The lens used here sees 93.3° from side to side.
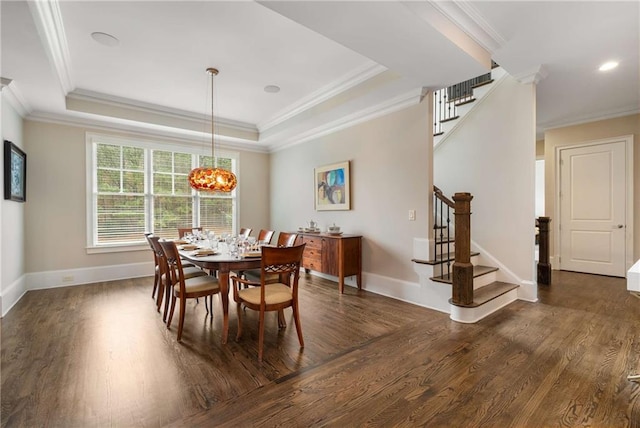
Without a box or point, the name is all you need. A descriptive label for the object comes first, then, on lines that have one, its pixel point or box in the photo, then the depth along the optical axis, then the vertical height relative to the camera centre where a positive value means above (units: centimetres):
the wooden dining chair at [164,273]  327 -67
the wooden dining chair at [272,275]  337 -70
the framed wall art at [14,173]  365 +54
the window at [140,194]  507 +37
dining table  274 -48
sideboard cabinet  436 -62
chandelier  391 +46
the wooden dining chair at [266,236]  437 -33
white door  501 +8
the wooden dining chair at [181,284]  284 -70
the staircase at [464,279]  319 -78
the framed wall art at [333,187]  491 +46
